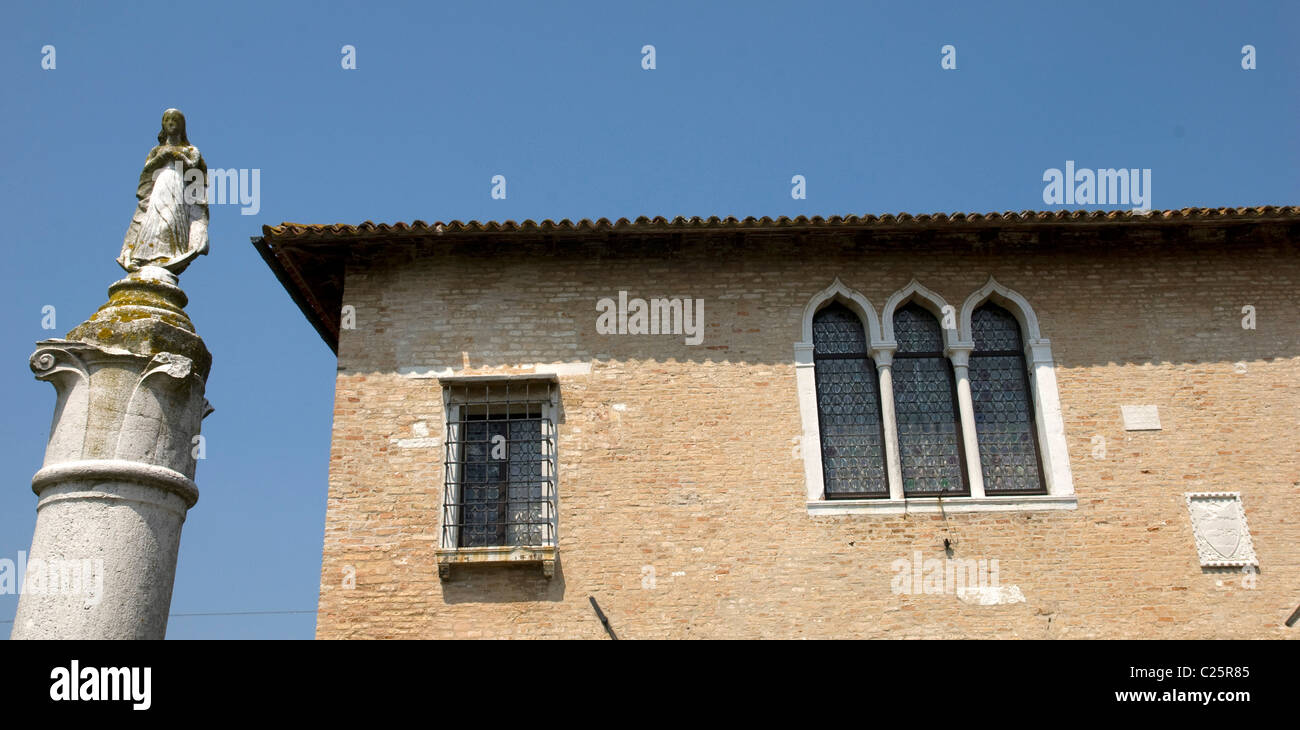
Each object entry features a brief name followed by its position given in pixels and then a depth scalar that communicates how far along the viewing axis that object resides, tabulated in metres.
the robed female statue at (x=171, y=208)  9.93
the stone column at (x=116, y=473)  8.25
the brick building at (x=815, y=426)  10.43
